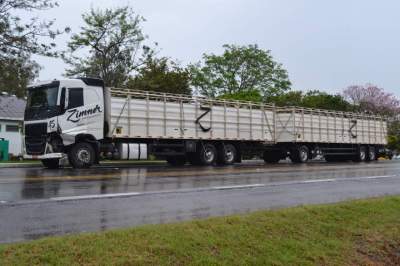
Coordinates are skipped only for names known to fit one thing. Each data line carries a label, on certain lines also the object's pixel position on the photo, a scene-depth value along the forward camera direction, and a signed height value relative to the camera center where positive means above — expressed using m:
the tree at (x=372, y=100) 61.34 +7.11
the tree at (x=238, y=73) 55.03 +9.44
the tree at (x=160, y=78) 37.62 +6.16
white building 42.01 +2.72
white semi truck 18.77 +1.38
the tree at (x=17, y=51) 21.94 +4.90
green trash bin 32.83 +0.55
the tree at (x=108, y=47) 38.28 +8.57
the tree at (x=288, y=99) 54.33 +6.60
